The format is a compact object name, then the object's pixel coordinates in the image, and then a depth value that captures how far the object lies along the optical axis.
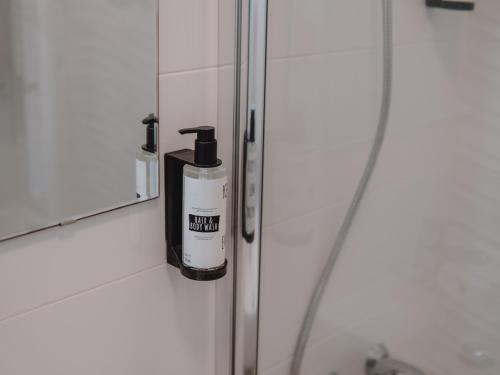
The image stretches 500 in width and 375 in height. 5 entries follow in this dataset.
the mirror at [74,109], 0.84
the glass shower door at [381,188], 1.14
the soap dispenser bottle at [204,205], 1.00
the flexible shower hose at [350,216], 1.28
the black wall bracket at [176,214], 1.03
